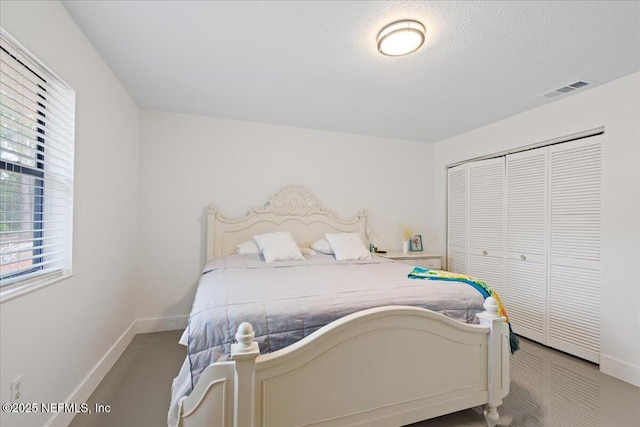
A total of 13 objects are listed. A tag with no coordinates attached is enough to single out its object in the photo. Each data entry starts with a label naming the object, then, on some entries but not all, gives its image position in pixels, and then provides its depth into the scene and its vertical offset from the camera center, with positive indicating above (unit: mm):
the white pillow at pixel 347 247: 3074 -348
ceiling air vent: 2378 +1108
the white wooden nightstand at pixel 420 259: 3672 -553
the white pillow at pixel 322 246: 3295 -367
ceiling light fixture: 1695 +1081
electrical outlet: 1242 -783
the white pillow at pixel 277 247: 2840 -332
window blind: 1276 +211
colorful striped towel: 1934 -448
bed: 1254 -682
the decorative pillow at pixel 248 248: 3066 -367
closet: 2510 -202
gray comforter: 1338 -479
